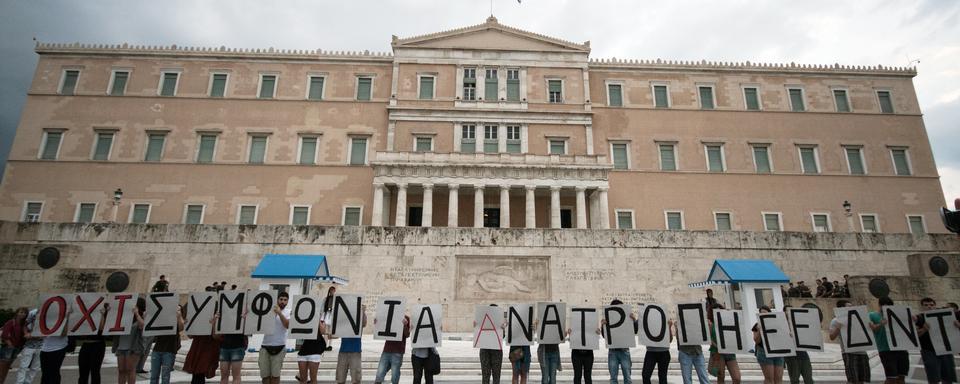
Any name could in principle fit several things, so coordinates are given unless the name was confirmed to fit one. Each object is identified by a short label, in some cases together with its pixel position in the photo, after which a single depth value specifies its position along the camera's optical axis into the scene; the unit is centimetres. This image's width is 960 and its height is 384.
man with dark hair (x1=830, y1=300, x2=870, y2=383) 850
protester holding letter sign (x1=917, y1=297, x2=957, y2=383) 827
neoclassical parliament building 3131
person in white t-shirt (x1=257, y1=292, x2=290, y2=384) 773
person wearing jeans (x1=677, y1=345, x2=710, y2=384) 848
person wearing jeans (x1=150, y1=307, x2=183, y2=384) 798
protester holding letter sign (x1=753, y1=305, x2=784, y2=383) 848
